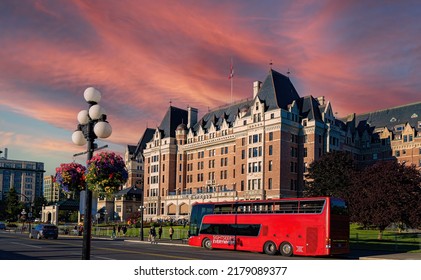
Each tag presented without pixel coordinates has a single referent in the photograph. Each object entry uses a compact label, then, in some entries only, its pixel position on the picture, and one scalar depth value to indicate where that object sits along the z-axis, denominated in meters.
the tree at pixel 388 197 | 47.00
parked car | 50.28
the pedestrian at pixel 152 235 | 47.94
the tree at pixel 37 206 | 152.68
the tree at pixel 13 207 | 135.00
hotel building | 84.44
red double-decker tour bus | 31.30
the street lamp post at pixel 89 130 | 12.09
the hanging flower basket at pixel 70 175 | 14.73
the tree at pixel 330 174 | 65.75
